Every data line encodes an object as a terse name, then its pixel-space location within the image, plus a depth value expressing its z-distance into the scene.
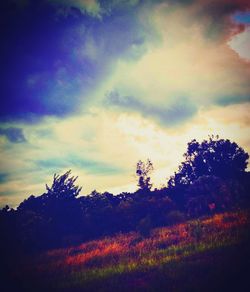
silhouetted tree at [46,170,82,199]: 23.89
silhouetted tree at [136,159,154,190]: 34.00
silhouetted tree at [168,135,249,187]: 52.06
